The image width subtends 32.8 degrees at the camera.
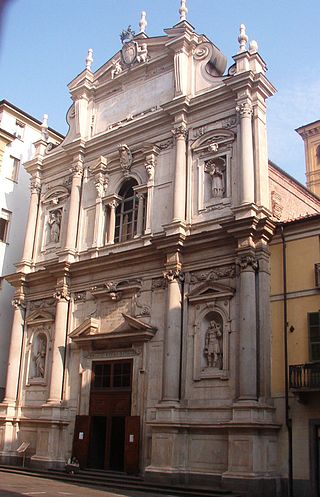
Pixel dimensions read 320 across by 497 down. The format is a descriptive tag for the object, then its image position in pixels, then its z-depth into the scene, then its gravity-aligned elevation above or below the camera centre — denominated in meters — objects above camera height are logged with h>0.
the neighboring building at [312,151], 41.28 +20.33
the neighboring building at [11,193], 28.77 +12.40
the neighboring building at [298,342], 16.16 +2.69
